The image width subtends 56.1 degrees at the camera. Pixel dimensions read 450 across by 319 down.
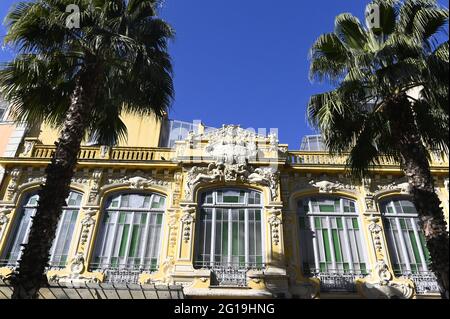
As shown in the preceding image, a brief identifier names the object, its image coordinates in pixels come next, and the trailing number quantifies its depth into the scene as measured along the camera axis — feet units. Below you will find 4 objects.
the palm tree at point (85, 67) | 31.60
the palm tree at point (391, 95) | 28.30
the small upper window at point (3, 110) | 60.64
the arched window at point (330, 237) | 43.88
